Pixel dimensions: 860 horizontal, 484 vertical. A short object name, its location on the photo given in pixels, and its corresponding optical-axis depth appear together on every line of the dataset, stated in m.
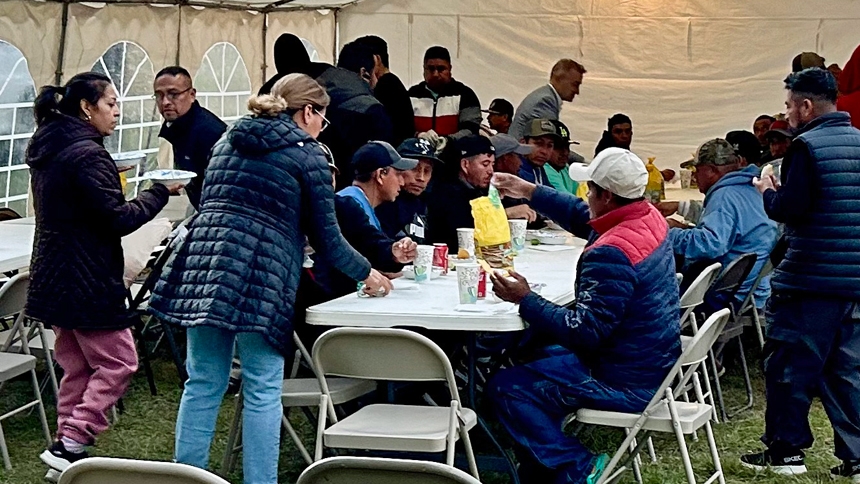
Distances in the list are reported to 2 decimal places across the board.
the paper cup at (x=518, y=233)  5.86
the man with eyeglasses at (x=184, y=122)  6.39
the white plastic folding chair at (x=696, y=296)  5.28
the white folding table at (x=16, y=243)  5.40
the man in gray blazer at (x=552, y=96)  8.35
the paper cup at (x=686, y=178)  9.85
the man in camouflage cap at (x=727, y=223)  5.99
